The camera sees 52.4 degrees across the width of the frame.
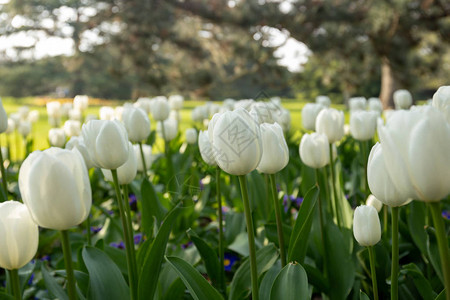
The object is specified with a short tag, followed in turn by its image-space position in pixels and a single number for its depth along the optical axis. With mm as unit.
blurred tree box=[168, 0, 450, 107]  6754
